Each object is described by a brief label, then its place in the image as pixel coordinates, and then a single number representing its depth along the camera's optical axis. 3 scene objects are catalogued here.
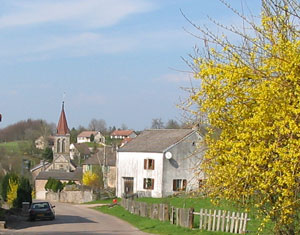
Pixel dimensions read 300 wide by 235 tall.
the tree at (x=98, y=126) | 182.12
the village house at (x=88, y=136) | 168.57
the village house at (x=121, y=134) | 173.18
